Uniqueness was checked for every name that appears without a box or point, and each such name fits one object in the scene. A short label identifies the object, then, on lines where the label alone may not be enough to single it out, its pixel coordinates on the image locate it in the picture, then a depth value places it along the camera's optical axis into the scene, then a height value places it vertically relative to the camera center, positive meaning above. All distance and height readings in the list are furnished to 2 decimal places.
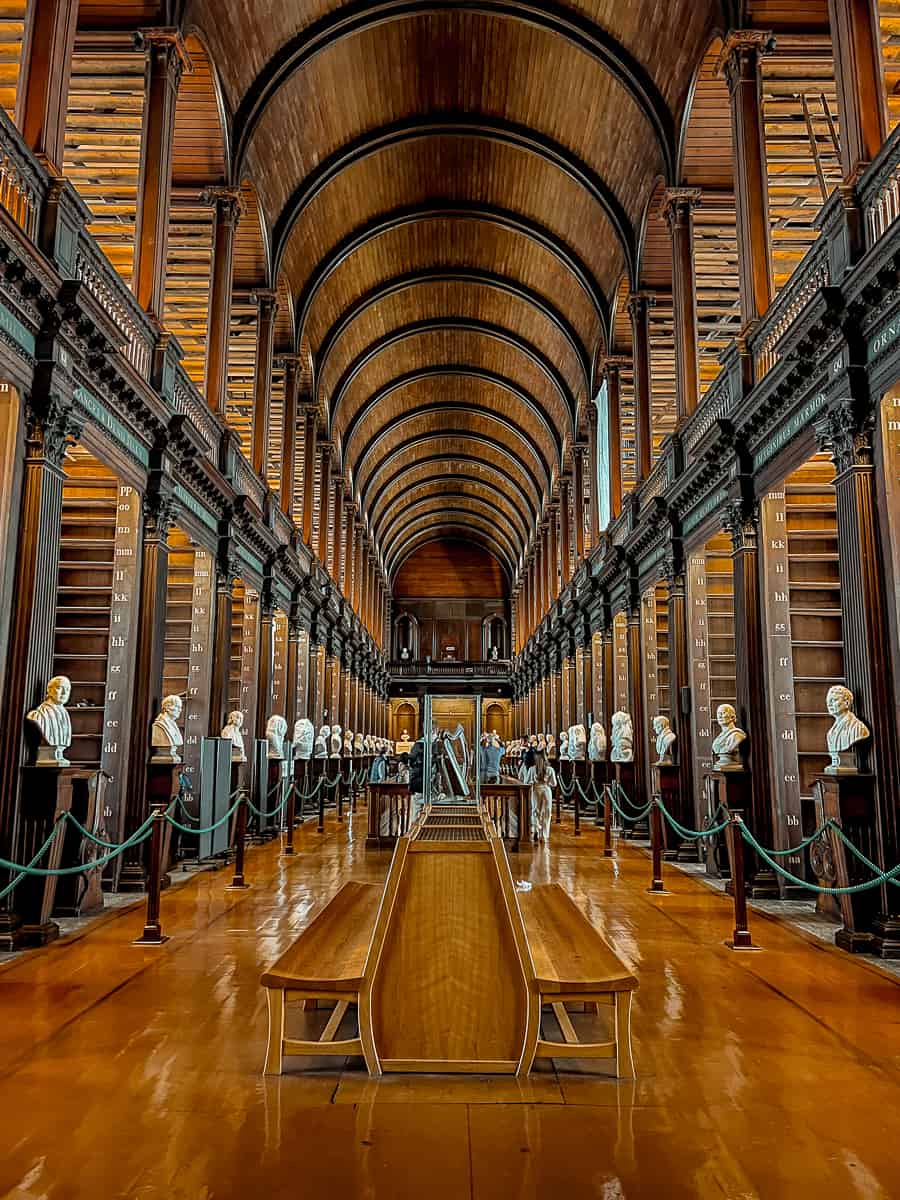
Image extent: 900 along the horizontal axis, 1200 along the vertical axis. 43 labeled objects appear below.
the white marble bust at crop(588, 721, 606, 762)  15.00 +0.13
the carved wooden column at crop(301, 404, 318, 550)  19.27 +6.36
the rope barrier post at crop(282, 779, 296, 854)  11.34 -1.07
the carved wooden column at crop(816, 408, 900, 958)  6.25 +1.03
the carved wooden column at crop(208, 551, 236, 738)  11.60 +1.39
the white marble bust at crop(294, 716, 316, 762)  15.73 +0.20
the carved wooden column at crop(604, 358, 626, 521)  16.94 +6.42
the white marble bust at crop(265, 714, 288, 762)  13.88 +0.21
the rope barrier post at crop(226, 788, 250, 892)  8.31 -0.91
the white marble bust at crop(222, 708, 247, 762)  11.16 +0.21
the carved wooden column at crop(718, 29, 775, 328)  9.55 +6.28
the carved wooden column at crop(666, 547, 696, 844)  11.05 +0.97
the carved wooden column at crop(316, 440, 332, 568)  21.56 +6.36
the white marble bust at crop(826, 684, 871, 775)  6.50 +0.15
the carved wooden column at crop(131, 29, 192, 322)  9.42 +6.28
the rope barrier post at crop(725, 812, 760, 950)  5.85 -0.93
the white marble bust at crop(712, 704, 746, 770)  8.98 +0.09
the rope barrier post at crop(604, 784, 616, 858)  10.44 -0.90
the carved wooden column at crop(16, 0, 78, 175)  6.95 +5.30
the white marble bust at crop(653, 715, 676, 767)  11.24 +0.15
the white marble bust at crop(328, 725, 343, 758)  19.30 +0.14
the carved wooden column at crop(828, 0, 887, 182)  7.03 +5.41
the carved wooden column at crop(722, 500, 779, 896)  8.67 +0.80
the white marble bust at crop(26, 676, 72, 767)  6.46 +0.19
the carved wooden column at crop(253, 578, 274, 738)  14.09 +1.45
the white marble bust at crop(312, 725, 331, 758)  18.17 +0.11
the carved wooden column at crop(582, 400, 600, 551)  19.46 +6.25
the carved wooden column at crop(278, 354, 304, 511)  17.06 +6.32
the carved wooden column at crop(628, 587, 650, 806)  13.80 +0.82
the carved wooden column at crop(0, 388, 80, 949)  6.26 +1.17
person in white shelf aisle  13.20 -0.86
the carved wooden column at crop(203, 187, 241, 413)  12.12 +6.13
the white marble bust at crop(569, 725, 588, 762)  17.33 +0.15
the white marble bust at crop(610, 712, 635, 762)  13.59 +0.20
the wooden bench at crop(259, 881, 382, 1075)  3.14 -0.83
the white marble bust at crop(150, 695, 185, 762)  8.93 +0.16
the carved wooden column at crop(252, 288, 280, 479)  14.38 +6.22
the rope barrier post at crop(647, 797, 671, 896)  8.27 -0.89
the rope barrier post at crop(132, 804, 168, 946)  5.91 -0.96
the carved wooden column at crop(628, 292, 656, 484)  14.55 +6.24
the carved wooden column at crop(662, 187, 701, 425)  12.02 +6.23
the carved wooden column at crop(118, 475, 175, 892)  8.62 +0.97
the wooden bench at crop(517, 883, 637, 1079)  3.11 -0.82
